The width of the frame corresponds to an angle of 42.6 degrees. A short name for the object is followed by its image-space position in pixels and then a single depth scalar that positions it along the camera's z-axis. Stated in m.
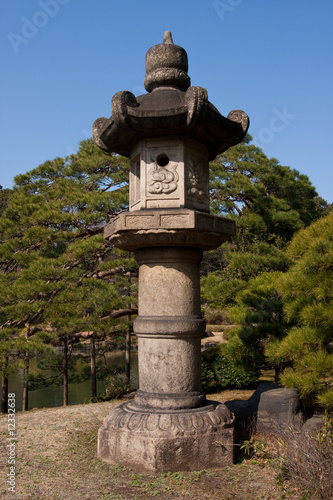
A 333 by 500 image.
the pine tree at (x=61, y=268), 8.80
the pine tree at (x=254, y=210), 9.59
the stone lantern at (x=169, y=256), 4.04
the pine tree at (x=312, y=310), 4.19
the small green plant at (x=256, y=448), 4.14
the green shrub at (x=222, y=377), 9.31
